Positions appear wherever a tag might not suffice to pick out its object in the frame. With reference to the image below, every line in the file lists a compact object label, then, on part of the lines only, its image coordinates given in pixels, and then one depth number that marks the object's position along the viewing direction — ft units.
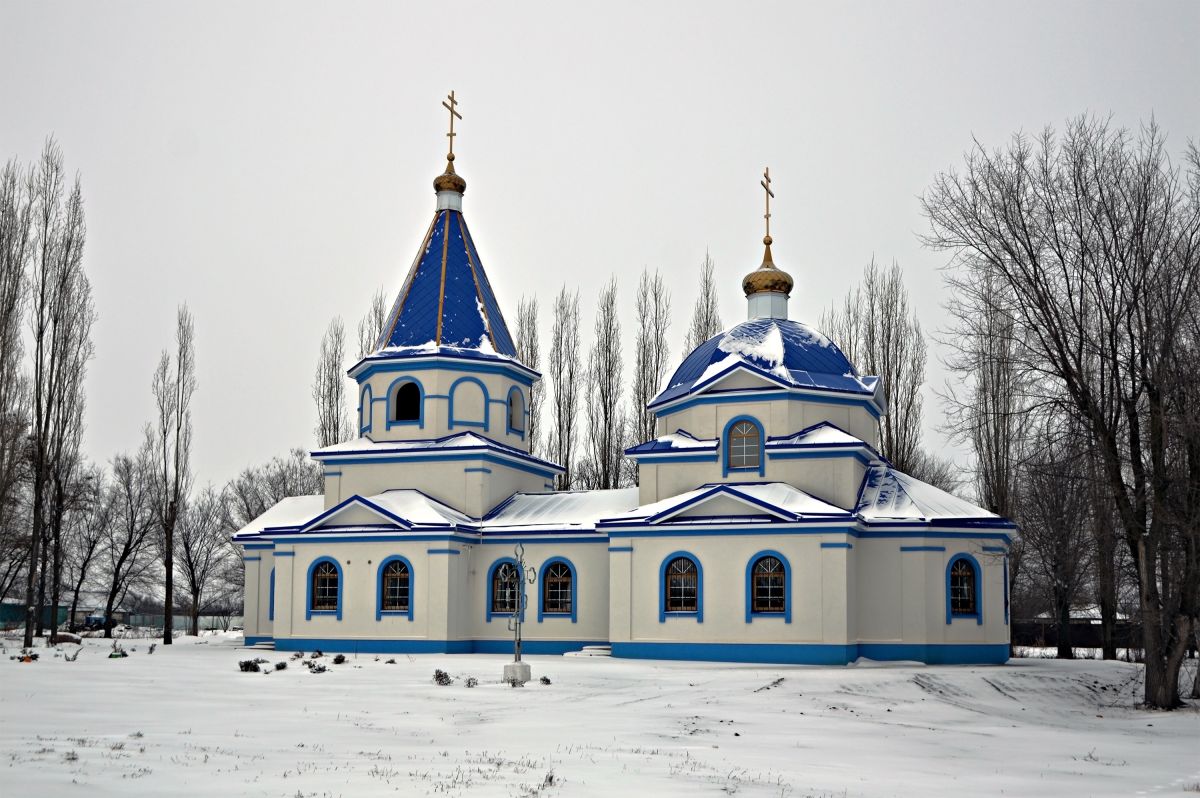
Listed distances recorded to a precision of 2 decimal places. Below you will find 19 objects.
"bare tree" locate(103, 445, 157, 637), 168.25
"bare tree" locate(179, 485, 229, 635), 189.47
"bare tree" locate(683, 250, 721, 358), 129.29
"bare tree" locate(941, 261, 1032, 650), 107.34
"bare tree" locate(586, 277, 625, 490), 129.29
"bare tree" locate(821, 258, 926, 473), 120.06
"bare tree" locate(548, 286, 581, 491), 132.46
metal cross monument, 61.57
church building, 83.51
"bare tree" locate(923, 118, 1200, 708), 63.57
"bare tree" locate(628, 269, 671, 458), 128.16
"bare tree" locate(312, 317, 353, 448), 134.82
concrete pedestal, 61.52
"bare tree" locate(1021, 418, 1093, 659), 89.56
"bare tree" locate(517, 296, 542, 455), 133.28
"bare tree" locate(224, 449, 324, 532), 194.80
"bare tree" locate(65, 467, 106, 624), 165.78
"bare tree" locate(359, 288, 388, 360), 135.44
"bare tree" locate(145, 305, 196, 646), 108.88
